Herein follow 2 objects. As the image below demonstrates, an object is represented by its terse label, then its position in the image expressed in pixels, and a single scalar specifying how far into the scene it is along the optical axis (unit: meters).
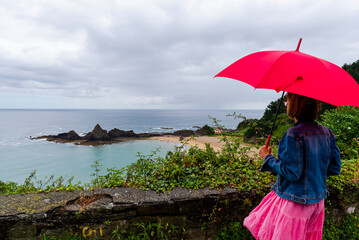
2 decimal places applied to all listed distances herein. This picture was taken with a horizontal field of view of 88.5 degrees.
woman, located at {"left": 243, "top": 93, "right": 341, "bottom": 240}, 1.60
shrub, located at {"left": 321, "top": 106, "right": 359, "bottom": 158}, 5.03
